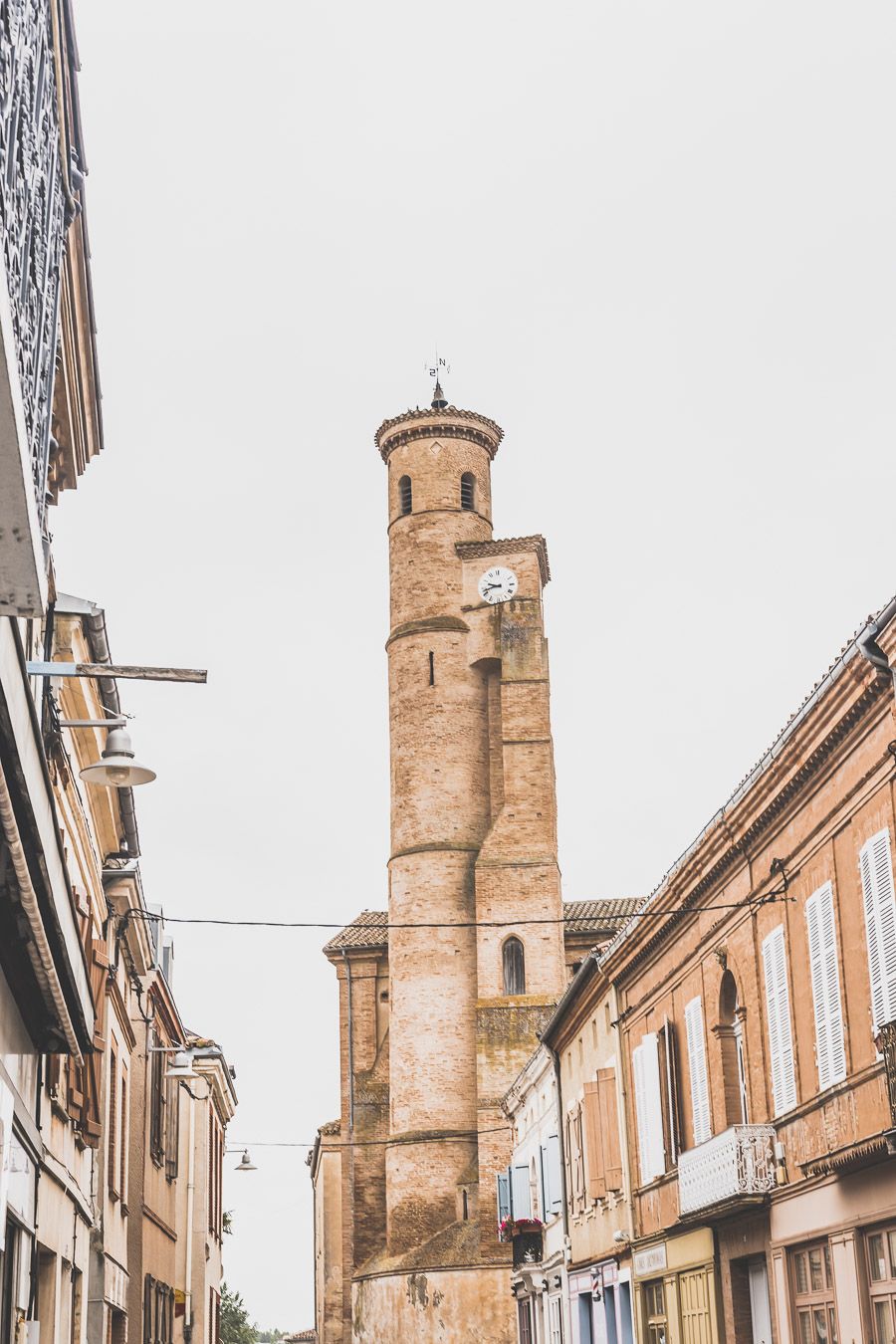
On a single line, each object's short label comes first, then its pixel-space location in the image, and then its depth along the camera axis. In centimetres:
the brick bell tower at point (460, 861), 4678
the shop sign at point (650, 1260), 2192
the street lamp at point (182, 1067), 2453
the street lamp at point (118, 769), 1162
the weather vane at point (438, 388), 5849
